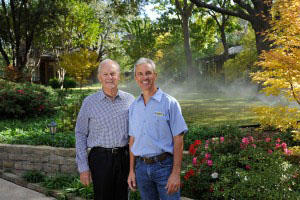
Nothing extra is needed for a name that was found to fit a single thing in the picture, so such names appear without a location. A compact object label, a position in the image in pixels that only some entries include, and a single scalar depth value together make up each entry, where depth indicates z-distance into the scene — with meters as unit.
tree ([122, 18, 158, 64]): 20.52
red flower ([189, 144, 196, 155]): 4.19
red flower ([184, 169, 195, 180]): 3.98
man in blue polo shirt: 2.39
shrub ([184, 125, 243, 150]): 5.44
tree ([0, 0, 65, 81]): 17.14
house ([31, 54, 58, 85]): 29.84
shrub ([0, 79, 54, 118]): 9.79
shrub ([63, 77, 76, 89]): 24.71
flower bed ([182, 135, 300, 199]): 3.49
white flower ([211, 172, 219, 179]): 3.89
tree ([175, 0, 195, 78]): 16.53
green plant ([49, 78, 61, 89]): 24.78
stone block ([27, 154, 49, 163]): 5.83
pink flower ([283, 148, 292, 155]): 4.39
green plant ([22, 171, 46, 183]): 5.50
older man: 2.81
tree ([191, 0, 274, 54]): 10.35
